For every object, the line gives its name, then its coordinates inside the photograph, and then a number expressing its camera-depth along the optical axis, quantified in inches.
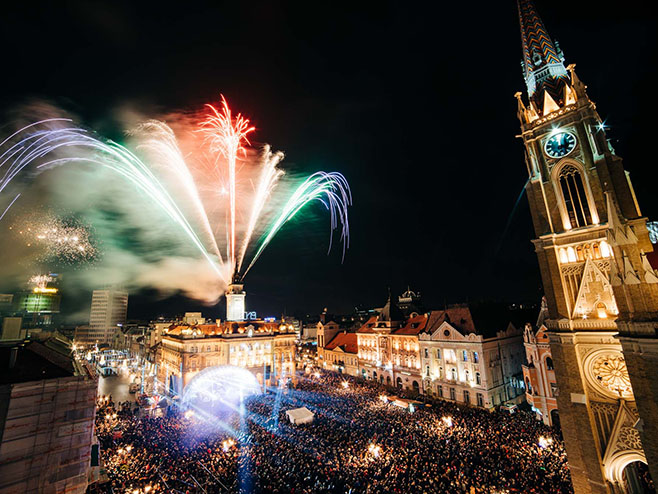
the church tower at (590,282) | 637.3
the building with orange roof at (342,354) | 2463.1
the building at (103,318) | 6043.3
